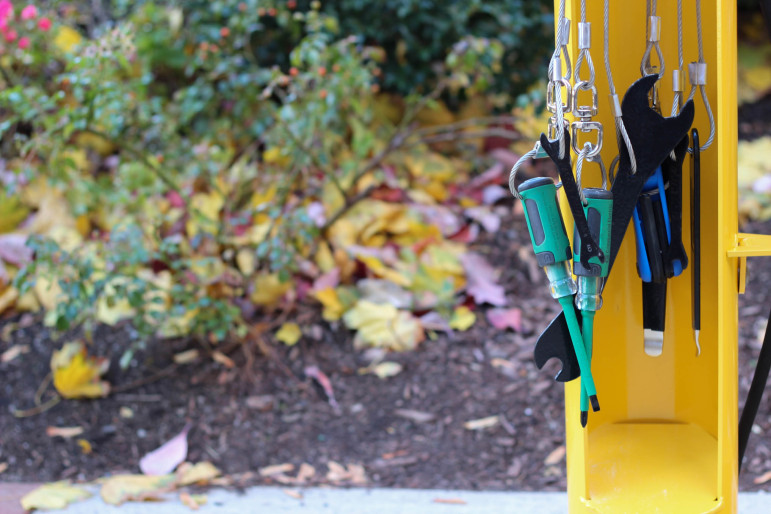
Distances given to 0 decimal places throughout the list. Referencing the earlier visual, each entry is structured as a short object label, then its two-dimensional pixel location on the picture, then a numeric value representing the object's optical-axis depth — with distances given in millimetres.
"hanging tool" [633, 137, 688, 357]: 2773
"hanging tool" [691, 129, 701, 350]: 2811
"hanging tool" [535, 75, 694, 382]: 2590
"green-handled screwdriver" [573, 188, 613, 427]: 2580
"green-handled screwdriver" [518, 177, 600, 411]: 2559
